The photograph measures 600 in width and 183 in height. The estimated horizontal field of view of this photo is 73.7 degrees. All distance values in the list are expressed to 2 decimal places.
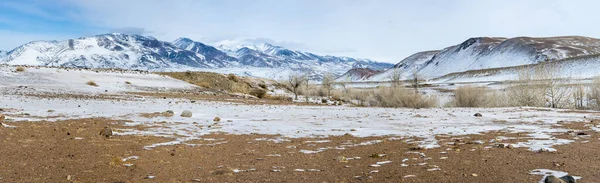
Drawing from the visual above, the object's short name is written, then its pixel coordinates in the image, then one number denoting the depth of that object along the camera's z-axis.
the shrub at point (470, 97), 38.69
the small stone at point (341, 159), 8.48
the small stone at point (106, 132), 11.04
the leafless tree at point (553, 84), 38.19
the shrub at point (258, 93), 47.88
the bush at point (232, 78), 63.15
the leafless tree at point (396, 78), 58.25
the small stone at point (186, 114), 17.44
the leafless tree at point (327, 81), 71.19
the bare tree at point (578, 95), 39.94
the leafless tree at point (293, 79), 62.03
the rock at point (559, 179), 5.80
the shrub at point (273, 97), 47.03
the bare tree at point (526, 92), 37.78
